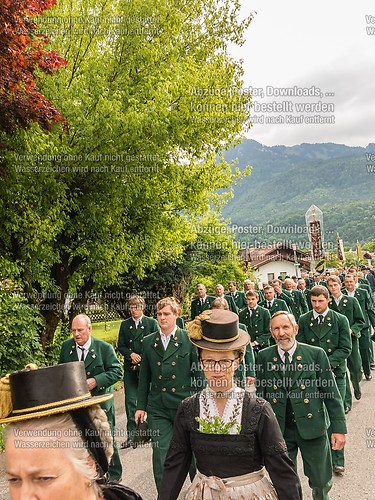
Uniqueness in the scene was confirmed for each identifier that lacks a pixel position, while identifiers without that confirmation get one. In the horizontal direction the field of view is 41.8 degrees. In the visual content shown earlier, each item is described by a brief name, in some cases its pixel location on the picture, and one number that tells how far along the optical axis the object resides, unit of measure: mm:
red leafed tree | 7076
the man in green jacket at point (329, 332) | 6762
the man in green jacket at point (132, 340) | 8156
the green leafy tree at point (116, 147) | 9961
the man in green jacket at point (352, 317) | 9016
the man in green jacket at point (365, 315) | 10484
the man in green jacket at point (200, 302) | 14374
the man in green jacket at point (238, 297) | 15344
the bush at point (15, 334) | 8516
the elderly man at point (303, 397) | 4555
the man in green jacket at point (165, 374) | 5496
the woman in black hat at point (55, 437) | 1689
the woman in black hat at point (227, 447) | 2883
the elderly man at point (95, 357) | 5859
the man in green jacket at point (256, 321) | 9531
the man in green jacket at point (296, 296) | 14898
